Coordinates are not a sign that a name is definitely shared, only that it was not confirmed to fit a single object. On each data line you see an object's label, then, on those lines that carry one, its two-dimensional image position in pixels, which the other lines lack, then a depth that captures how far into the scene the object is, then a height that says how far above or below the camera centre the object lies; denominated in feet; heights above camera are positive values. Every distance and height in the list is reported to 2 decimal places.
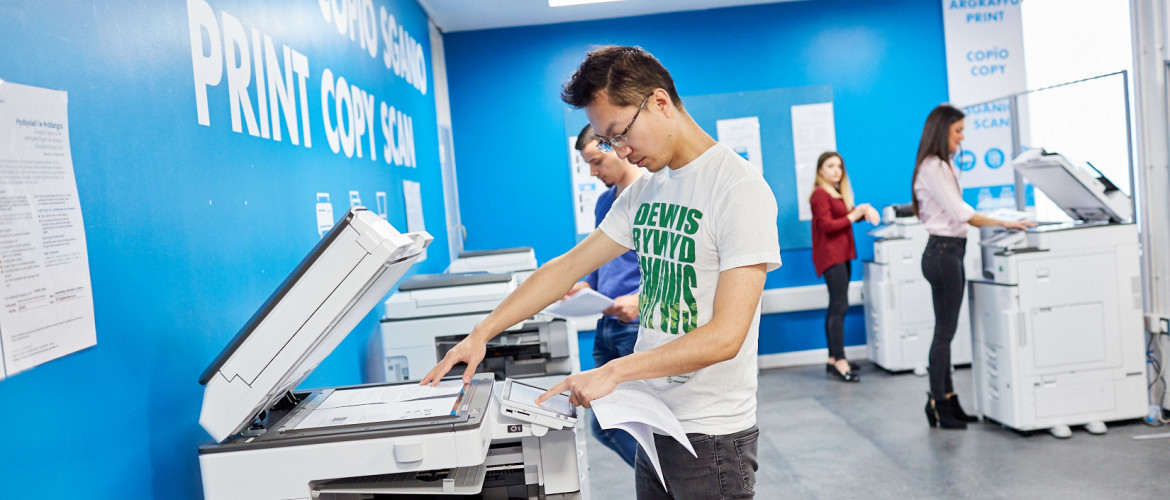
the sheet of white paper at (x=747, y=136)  19.92 +1.72
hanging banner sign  19.98 +2.94
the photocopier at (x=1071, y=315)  12.66 -2.09
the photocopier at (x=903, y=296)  17.97 -2.21
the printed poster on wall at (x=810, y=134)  19.95 +1.61
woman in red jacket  18.02 -0.85
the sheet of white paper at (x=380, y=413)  4.61 -0.99
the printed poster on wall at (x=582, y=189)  20.07 +0.79
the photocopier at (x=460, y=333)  9.45 -1.16
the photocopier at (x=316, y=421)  4.18 -0.98
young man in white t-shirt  4.48 -0.34
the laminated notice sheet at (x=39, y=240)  3.68 +0.14
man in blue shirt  8.52 -0.70
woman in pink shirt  12.80 -0.49
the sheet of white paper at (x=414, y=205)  13.43 +0.54
